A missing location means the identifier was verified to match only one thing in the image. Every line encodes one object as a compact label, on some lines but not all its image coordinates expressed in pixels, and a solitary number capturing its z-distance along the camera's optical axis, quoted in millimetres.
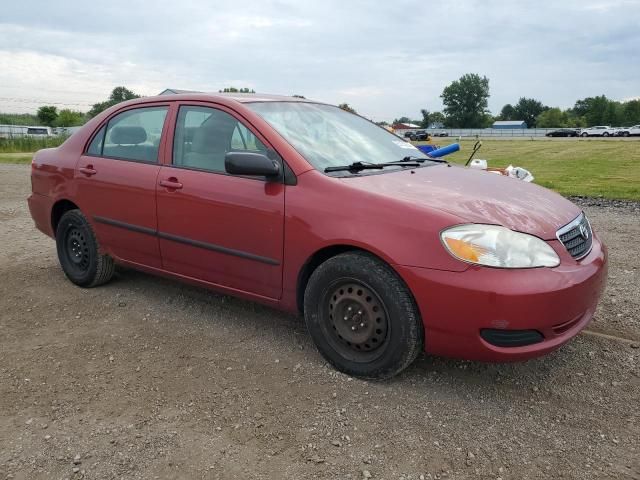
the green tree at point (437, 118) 114131
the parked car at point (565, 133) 63444
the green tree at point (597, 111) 100625
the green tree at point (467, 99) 112250
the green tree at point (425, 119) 114025
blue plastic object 5527
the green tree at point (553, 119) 102625
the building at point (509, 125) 104400
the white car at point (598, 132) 58750
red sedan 2812
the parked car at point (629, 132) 55188
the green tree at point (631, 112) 96138
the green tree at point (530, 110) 120500
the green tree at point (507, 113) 129000
